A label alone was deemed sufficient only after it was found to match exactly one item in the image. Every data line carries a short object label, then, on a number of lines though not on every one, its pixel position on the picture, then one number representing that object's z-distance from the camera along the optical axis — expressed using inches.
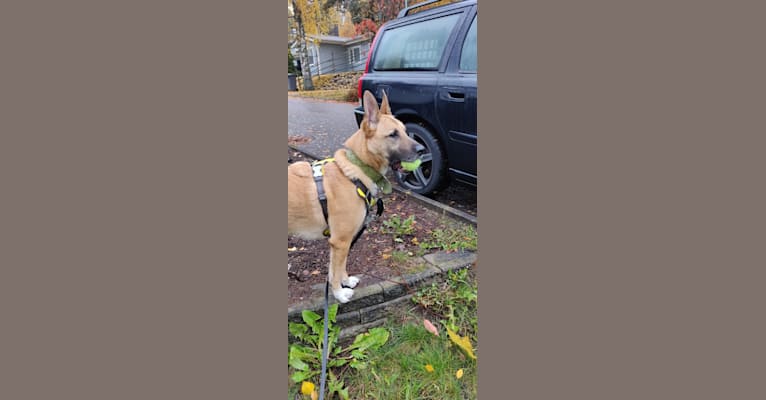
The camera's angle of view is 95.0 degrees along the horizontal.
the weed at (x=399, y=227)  126.0
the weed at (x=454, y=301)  97.3
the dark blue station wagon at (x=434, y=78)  97.2
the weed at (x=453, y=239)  118.7
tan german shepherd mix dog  88.8
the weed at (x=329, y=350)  80.3
